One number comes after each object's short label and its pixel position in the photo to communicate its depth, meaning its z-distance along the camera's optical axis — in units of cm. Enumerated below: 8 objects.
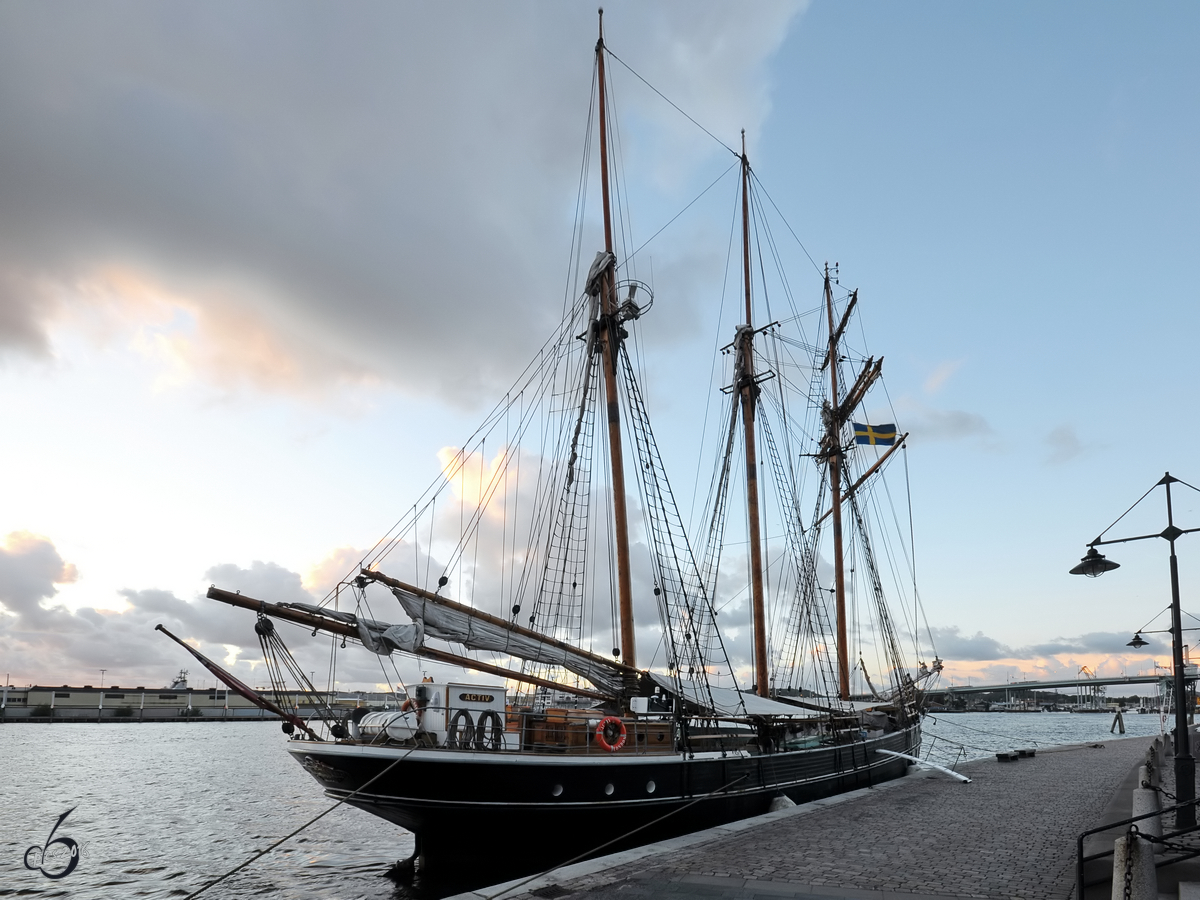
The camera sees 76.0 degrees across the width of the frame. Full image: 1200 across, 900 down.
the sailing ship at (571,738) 1602
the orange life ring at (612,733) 1788
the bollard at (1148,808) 883
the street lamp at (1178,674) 1457
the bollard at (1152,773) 1684
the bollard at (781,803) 2130
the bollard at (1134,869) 727
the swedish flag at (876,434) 4528
